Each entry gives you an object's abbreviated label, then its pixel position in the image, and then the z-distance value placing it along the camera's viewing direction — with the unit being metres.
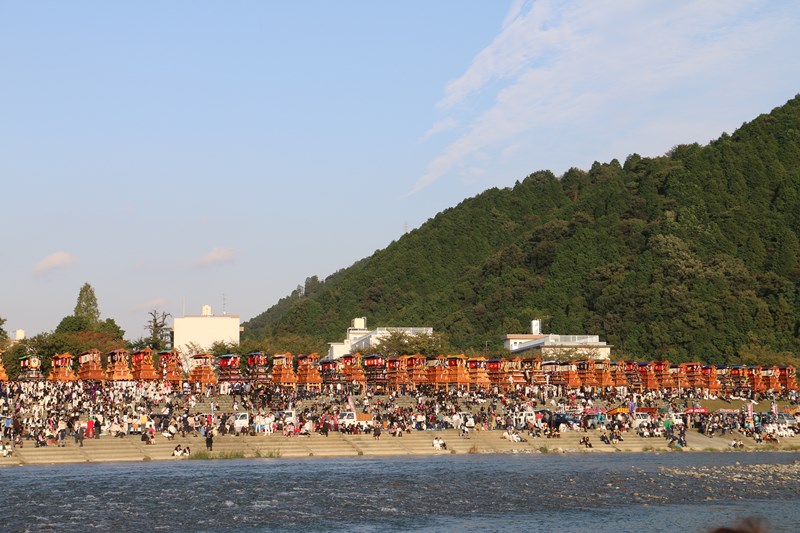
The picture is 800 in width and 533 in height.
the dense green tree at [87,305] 159.88
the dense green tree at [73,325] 148.62
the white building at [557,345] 139.38
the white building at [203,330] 148.62
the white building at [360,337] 153.50
